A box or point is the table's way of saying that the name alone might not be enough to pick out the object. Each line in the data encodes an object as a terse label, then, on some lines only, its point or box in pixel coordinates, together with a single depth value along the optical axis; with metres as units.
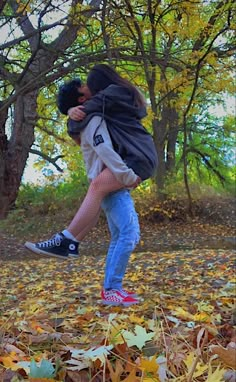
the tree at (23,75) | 5.36
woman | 2.79
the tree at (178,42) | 6.13
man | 2.78
